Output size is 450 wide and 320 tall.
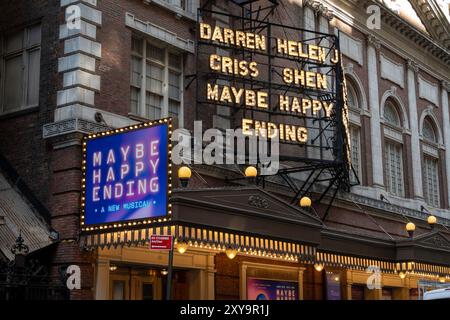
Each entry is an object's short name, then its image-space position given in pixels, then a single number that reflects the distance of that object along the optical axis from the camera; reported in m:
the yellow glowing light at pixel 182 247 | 16.72
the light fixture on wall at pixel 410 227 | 25.50
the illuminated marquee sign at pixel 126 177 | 15.98
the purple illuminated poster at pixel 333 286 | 26.36
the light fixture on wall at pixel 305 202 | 22.39
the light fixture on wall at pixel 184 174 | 15.99
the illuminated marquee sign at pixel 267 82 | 22.23
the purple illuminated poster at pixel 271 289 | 23.06
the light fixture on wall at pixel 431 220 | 27.25
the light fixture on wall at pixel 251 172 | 19.14
